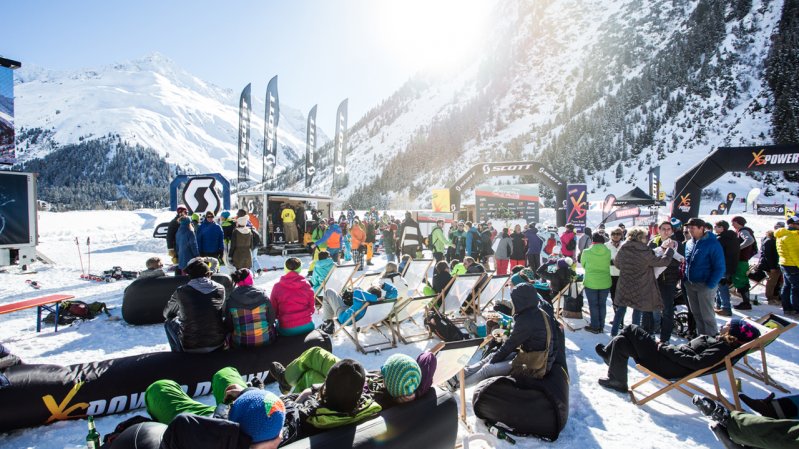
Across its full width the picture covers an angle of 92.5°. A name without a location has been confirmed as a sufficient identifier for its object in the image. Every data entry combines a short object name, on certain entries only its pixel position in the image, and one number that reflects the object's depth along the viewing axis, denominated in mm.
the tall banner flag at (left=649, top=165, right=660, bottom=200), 23734
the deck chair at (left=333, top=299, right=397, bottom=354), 4828
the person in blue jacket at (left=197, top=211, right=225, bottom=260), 7051
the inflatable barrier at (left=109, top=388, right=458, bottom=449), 1938
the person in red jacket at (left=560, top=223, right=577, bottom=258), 8328
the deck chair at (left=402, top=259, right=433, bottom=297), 6906
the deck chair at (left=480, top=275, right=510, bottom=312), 6109
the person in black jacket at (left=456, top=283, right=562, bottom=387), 3150
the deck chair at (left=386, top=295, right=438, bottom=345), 5168
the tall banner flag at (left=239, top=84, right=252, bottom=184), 18469
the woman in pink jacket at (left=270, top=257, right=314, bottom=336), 4086
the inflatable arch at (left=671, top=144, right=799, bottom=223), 10102
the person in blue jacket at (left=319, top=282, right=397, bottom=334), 5066
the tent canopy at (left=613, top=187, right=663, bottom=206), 16031
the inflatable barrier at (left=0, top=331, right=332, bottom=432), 2887
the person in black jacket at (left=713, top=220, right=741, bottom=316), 5906
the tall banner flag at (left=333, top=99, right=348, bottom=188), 25734
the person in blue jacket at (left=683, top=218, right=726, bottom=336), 4523
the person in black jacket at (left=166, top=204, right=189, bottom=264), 7177
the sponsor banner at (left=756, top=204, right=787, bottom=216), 23031
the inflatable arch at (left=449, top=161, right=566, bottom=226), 14516
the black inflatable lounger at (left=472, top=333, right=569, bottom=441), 2900
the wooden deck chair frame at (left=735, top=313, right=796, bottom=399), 3310
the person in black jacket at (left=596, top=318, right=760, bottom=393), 3273
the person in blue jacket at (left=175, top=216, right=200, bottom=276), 6711
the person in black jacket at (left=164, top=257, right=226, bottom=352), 3510
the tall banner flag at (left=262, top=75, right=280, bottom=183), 20861
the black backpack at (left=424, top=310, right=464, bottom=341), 5062
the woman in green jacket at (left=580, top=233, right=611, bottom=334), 5410
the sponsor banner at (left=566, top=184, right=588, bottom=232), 14133
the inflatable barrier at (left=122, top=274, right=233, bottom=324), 5574
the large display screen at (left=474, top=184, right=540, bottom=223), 16359
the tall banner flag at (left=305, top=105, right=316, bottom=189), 24938
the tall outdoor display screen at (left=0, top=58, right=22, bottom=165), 8570
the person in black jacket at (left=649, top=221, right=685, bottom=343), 4793
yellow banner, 16977
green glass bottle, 2296
